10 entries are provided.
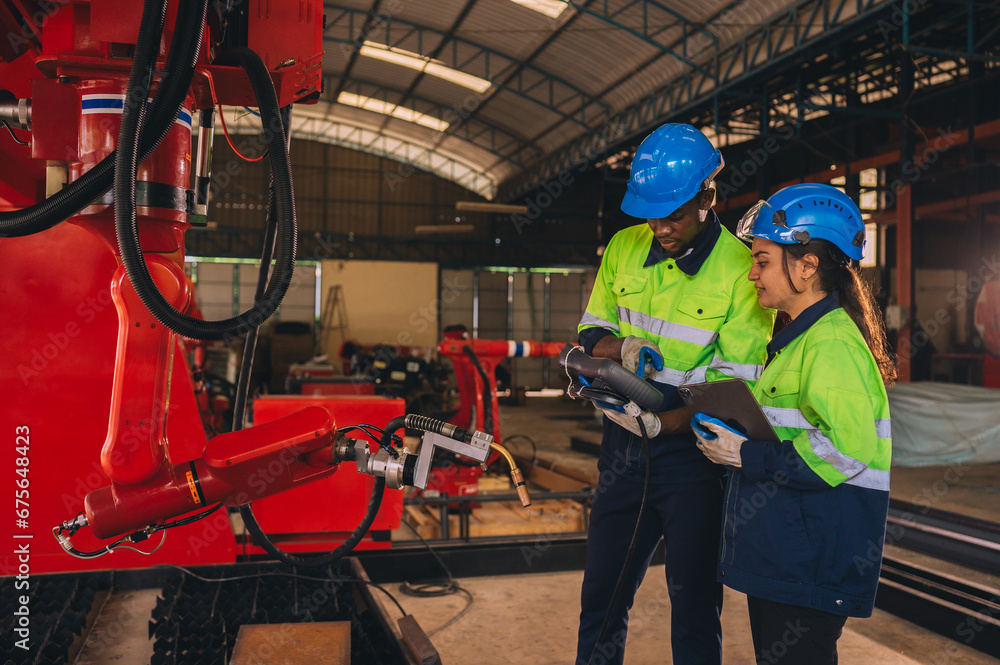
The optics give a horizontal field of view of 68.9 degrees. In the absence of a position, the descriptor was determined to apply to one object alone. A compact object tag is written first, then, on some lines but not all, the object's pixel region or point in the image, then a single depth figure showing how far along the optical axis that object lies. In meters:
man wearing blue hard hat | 2.23
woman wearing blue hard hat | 1.79
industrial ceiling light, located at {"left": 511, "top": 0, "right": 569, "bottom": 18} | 12.31
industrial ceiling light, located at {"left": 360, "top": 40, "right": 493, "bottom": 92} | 15.18
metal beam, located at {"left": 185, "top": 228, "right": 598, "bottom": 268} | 21.12
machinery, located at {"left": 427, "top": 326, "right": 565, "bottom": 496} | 6.35
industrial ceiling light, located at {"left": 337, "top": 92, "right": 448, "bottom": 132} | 19.14
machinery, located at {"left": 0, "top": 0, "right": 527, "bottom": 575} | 1.48
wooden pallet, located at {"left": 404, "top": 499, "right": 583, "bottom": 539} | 5.48
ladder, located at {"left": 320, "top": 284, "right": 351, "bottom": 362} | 21.56
